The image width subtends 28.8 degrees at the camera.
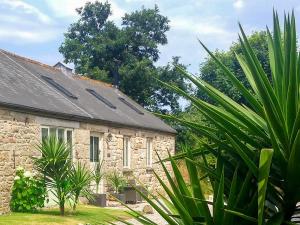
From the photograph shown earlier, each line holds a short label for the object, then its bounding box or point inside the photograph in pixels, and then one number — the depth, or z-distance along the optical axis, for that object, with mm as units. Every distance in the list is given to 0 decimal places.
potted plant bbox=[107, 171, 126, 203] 20734
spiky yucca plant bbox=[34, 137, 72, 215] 15156
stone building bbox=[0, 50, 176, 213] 15594
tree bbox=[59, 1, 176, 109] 40031
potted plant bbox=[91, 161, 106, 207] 18750
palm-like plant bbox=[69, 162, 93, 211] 15203
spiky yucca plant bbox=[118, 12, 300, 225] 2885
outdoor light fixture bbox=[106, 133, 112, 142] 21203
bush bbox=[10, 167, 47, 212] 15234
